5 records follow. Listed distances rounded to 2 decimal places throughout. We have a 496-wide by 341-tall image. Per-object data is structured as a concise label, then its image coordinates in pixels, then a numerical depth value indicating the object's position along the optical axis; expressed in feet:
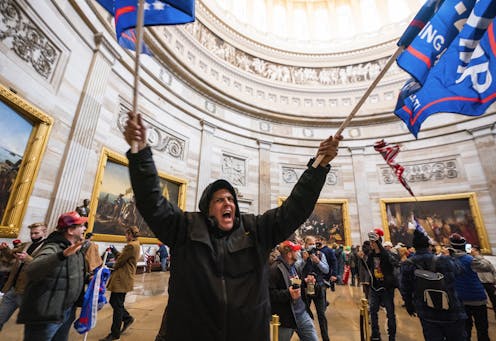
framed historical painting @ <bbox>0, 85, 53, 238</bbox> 14.89
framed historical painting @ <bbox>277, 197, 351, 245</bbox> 42.65
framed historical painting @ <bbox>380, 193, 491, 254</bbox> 36.17
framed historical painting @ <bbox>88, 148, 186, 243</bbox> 23.27
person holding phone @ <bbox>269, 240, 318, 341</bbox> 8.12
